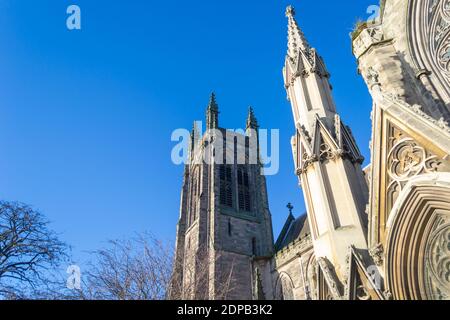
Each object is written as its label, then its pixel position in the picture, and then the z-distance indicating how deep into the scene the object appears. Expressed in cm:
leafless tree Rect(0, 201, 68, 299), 1130
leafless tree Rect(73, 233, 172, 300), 1188
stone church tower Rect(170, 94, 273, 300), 3453
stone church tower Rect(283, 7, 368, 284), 620
